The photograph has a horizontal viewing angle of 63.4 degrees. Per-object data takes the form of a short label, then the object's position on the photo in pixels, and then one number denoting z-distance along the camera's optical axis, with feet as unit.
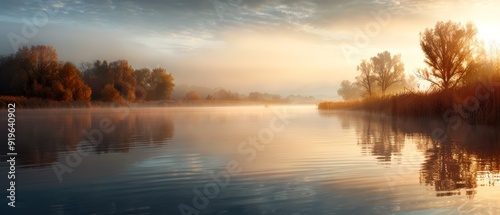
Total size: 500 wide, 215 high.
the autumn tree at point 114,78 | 293.84
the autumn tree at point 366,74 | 257.96
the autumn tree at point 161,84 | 345.31
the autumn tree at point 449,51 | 141.79
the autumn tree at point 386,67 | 253.03
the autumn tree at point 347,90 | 402.93
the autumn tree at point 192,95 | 378.73
